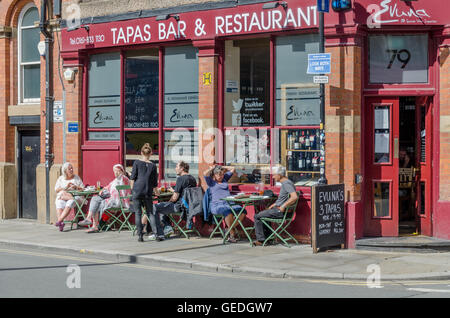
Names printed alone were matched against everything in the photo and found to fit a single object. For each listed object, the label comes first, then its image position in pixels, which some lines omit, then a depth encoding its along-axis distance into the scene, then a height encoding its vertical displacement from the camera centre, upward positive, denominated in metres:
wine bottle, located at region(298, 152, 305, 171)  13.20 -0.29
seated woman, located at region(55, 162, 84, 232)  15.32 -0.85
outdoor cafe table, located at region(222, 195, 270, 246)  12.70 -1.01
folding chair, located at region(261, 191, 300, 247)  12.40 -1.36
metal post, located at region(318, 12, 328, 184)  11.96 +0.57
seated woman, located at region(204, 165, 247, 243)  12.96 -0.83
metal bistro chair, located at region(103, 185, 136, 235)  14.45 -1.43
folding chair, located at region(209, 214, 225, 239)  13.10 -1.44
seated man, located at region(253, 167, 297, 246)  12.32 -0.97
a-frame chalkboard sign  11.73 -1.18
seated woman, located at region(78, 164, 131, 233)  14.62 -1.07
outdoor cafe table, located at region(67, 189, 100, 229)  15.10 -1.07
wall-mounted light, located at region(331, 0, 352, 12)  12.36 +2.52
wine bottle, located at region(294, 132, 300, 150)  13.26 +0.07
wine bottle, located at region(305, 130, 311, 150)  13.10 +0.09
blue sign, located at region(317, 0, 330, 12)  11.97 +2.43
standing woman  13.19 -0.84
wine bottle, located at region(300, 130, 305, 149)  13.20 +0.13
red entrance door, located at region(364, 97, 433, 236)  12.81 -0.41
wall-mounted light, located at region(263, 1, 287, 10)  13.02 +2.68
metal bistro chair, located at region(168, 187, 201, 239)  13.56 -1.48
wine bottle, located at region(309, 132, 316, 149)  13.04 +0.13
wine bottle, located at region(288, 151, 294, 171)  13.33 -0.29
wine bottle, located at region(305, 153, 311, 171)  13.12 -0.28
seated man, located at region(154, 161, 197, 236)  13.56 -0.95
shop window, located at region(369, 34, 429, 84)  12.72 +1.61
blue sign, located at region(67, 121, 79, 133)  16.08 +0.49
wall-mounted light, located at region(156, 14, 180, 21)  14.37 +2.71
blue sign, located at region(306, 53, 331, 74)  11.96 +1.44
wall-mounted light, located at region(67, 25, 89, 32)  15.72 +2.74
